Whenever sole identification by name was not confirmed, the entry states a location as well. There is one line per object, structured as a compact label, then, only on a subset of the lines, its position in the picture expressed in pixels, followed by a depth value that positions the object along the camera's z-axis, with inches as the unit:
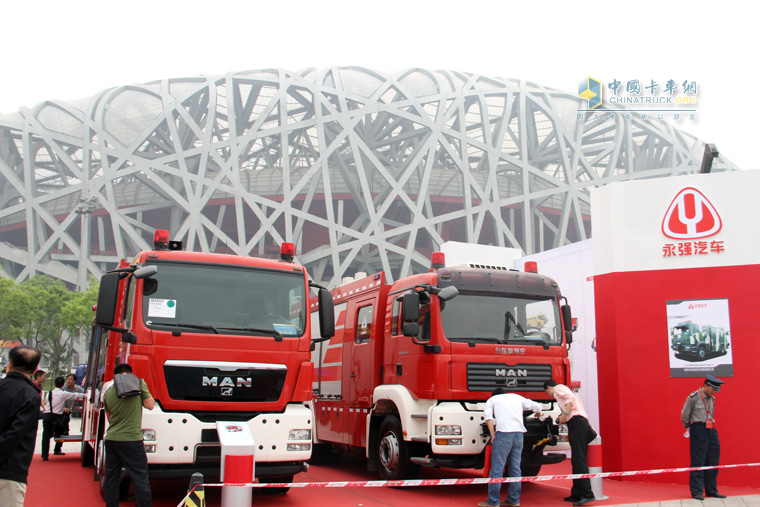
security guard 329.1
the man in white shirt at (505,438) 298.4
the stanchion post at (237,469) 228.8
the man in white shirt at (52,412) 481.7
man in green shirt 244.8
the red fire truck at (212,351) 267.4
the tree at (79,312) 1363.2
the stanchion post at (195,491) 198.1
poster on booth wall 376.5
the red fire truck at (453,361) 326.6
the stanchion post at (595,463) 320.2
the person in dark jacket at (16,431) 149.4
